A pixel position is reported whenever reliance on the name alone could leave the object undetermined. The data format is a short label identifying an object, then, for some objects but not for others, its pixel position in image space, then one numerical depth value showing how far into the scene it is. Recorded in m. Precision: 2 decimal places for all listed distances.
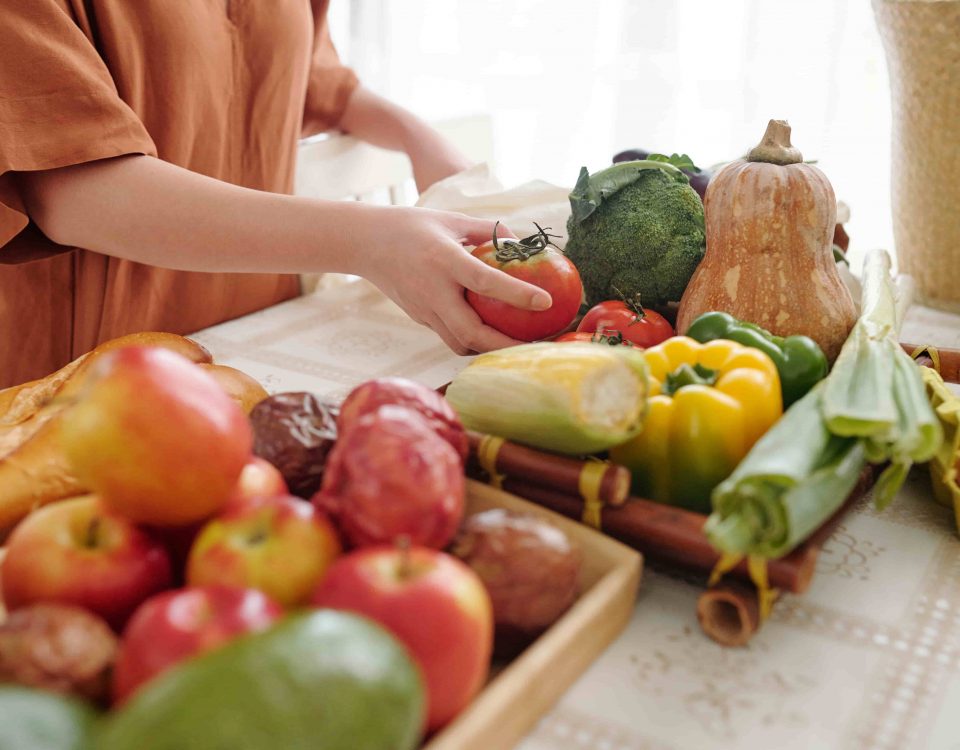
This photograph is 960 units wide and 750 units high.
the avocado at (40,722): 0.36
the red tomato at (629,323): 0.92
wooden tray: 0.44
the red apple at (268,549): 0.46
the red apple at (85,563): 0.46
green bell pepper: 0.74
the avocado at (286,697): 0.34
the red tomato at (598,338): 0.85
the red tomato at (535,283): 0.92
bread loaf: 0.63
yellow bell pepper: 0.63
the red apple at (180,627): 0.40
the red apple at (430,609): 0.43
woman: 0.93
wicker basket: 1.16
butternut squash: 0.89
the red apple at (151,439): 0.46
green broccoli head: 1.03
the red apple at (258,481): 0.52
